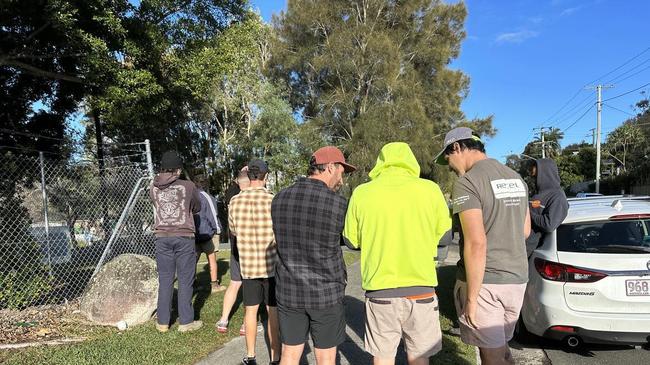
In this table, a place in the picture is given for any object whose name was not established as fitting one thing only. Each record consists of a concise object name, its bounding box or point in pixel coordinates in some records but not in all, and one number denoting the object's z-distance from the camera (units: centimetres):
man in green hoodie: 287
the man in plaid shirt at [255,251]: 423
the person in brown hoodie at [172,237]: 550
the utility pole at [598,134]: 4271
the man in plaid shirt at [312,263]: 310
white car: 410
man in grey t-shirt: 296
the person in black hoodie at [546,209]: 460
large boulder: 586
